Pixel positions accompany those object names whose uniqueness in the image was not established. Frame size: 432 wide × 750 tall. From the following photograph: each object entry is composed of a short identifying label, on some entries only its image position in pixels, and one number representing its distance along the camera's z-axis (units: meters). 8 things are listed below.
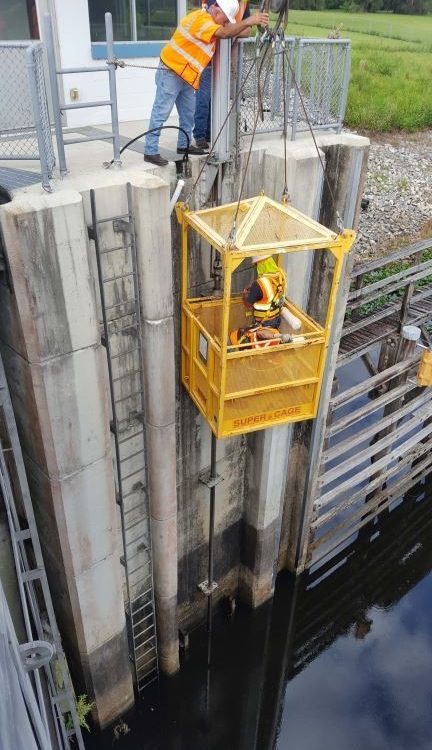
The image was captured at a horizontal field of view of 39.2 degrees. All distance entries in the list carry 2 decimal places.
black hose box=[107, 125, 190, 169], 7.12
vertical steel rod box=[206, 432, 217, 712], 9.25
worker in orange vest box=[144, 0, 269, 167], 6.80
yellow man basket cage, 6.66
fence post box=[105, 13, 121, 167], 5.92
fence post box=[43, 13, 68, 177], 5.34
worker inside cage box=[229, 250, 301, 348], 7.12
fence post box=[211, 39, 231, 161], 6.95
